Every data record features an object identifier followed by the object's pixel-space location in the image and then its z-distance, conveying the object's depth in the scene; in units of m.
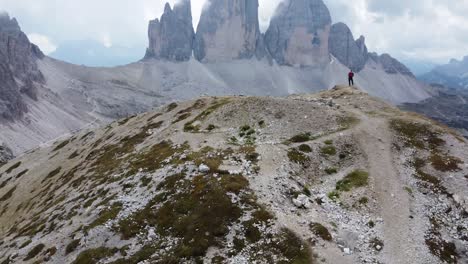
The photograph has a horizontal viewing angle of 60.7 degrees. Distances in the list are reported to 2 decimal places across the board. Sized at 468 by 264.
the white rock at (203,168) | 41.38
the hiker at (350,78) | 83.10
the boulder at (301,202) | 36.19
